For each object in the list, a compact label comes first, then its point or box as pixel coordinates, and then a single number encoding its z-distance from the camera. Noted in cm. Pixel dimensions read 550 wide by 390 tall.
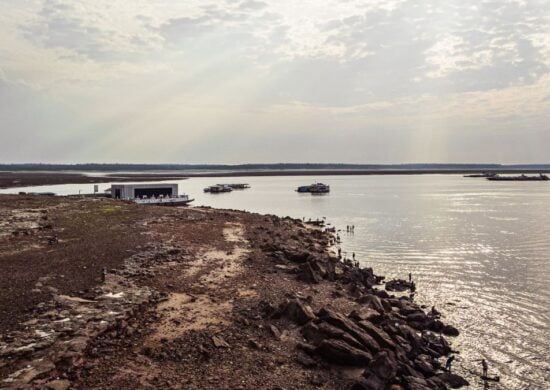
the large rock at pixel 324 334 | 1870
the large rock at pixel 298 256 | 3553
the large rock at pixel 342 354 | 1761
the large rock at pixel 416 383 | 1714
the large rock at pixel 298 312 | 2062
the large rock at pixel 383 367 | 1655
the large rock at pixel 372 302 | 2597
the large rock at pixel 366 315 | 2186
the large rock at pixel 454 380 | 1927
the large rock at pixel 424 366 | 1972
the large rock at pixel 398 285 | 3412
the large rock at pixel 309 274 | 2989
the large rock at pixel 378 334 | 2005
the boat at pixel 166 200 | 8450
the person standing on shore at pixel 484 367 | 2030
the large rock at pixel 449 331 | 2519
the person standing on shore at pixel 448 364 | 2060
